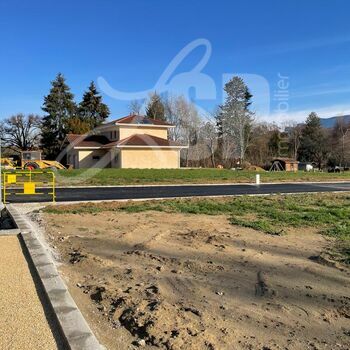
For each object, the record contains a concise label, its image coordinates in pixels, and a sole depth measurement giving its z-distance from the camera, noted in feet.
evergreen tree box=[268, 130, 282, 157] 262.67
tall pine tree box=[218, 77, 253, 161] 247.29
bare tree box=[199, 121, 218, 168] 242.58
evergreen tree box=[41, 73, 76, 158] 229.62
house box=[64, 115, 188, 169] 152.82
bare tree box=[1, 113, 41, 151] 266.36
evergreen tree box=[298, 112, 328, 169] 264.93
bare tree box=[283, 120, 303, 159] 269.38
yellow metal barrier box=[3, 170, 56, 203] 55.98
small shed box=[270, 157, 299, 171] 212.43
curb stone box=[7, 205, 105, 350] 12.20
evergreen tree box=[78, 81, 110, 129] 245.24
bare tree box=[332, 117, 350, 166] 252.62
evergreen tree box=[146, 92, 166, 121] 254.88
